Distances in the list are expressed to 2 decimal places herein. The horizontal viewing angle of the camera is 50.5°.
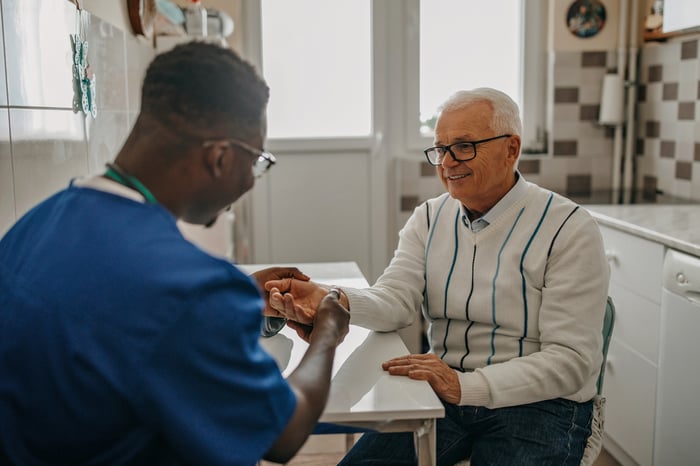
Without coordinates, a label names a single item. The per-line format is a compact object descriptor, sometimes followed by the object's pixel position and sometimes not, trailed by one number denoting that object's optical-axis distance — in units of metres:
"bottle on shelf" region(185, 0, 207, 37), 3.05
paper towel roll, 3.49
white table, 1.26
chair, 1.63
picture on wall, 3.52
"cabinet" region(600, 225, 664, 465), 2.41
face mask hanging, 1.78
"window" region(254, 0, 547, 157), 3.56
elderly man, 1.54
